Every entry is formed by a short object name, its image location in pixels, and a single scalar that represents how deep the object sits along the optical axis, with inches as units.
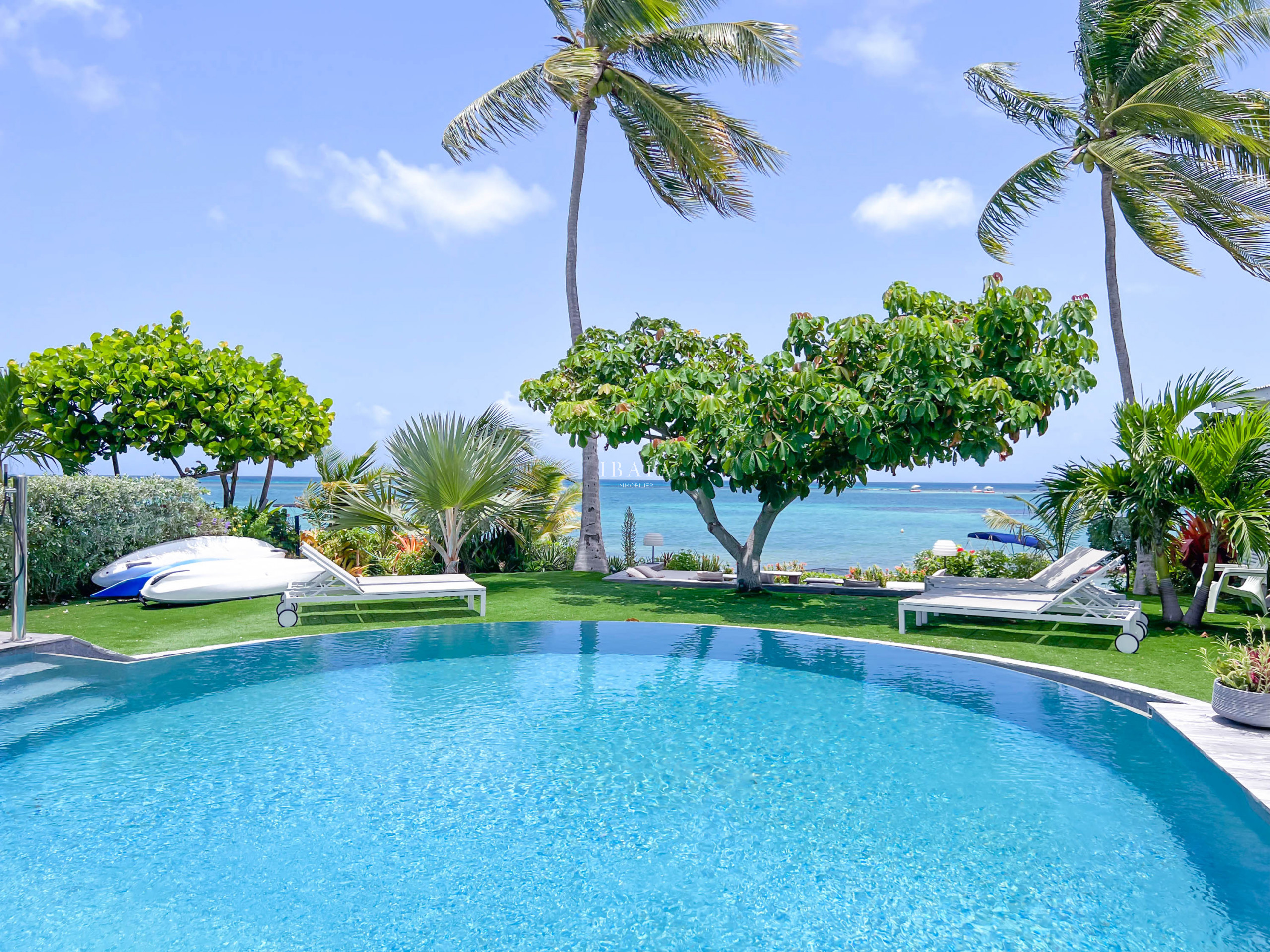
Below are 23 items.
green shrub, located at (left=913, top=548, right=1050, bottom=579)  527.5
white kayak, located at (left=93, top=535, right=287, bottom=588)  478.6
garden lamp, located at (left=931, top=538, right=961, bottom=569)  587.2
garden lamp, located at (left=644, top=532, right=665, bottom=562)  717.3
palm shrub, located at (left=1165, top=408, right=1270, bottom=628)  338.6
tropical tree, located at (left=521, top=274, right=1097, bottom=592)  394.0
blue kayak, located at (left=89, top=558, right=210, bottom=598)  473.7
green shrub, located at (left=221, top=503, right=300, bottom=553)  599.5
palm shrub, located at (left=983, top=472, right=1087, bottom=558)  409.4
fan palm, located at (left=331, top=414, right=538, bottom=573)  533.6
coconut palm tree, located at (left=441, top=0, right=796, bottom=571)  606.5
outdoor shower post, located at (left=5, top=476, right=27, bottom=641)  338.6
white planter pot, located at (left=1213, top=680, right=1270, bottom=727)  221.8
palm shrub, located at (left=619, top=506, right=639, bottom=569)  692.1
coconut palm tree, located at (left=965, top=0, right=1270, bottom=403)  504.4
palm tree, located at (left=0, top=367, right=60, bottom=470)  553.9
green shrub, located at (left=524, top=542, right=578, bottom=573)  706.2
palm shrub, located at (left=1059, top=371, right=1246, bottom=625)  365.1
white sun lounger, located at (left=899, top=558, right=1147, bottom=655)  339.9
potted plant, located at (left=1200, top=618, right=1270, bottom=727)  222.7
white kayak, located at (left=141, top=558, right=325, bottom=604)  457.1
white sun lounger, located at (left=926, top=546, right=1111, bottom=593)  401.7
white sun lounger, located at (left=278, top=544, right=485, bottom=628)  405.7
